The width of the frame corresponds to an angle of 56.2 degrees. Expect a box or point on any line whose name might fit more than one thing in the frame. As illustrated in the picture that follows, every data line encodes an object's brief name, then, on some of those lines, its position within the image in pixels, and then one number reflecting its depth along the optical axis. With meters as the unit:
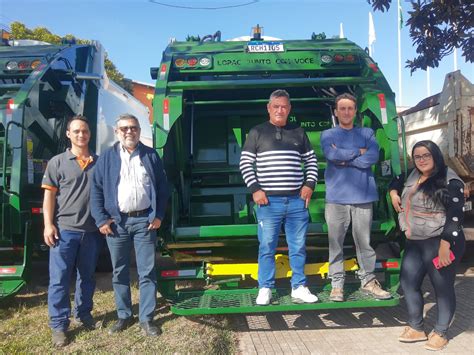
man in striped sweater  3.57
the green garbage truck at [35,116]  3.98
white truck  4.90
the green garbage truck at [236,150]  3.82
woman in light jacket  3.31
